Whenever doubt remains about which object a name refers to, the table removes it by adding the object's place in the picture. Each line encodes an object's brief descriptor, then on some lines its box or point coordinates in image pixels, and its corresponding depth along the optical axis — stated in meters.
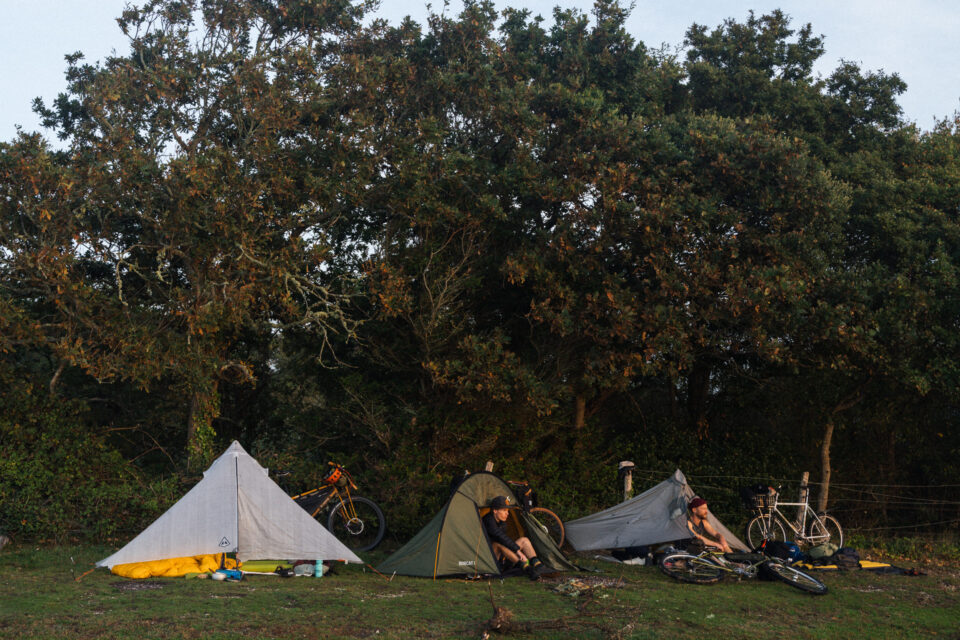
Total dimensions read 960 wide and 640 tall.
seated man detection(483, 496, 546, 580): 10.02
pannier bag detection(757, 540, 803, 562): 10.47
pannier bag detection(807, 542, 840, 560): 10.69
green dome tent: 9.76
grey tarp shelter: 11.34
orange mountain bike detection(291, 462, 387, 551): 11.75
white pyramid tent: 9.51
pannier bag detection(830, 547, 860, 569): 10.68
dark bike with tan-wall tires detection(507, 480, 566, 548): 11.46
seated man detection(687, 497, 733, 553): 10.81
